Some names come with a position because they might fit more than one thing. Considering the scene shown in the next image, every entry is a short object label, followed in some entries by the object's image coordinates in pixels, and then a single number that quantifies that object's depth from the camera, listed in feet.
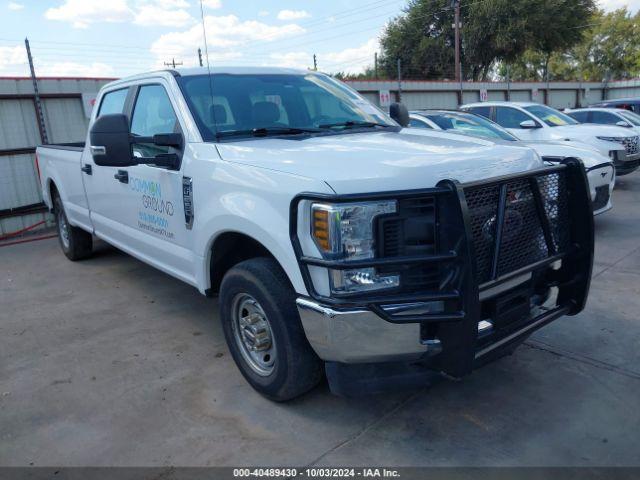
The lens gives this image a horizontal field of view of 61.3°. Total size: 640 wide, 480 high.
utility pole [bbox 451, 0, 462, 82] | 91.28
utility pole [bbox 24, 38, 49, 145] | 28.91
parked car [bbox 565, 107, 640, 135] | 42.06
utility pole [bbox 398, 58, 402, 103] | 52.79
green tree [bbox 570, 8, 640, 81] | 161.58
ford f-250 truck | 8.13
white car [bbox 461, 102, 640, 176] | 31.81
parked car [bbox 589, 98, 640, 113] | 56.95
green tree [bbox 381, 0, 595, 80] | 106.22
